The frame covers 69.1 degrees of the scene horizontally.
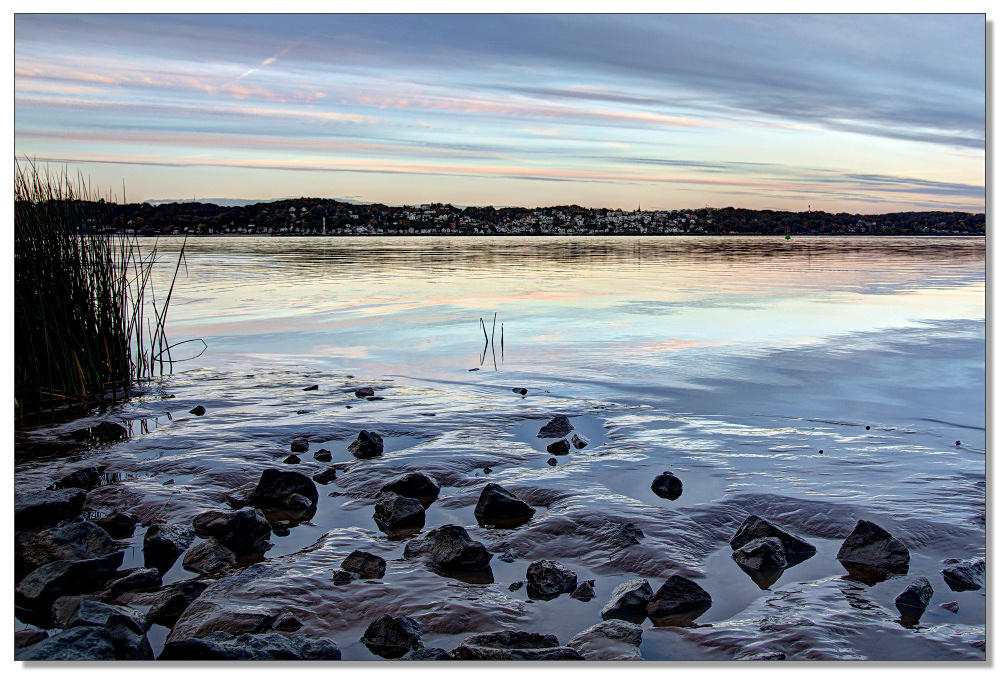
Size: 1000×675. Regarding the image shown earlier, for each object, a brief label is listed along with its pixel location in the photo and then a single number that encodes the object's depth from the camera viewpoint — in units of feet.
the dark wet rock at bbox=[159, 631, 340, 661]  10.76
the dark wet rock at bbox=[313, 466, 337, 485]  19.07
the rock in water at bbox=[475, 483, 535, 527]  16.56
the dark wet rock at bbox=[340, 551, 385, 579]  13.84
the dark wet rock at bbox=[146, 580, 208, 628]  12.47
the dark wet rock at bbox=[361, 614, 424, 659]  11.55
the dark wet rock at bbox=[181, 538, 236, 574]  14.24
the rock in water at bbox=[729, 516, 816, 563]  14.88
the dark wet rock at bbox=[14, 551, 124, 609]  13.07
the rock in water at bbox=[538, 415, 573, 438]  23.27
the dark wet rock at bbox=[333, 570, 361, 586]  13.53
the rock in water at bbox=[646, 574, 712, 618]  12.55
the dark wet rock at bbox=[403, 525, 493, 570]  14.24
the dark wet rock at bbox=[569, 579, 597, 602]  13.10
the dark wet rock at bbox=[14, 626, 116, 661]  10.71
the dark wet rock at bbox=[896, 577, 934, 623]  12.54
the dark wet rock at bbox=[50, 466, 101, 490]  18.39
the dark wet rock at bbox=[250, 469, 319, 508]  17.47
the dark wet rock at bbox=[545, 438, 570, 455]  21.53
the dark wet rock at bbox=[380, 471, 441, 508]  17.87
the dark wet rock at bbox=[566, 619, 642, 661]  11.34
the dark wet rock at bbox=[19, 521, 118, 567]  14.43
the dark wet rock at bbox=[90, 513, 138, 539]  15.80
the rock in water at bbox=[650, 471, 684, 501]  18.02
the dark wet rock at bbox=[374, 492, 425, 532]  16.24
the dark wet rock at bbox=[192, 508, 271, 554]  15.17
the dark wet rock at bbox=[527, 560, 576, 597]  13.24
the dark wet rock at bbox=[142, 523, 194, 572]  14.52
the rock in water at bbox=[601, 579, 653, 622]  12.46
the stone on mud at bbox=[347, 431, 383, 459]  21.13
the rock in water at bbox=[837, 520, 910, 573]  14.15
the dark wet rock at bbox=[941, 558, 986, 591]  13.39
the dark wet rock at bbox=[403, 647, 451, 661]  11.18
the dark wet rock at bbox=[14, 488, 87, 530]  15.84
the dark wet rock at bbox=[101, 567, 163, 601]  13.19
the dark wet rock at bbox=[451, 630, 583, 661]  10.89
